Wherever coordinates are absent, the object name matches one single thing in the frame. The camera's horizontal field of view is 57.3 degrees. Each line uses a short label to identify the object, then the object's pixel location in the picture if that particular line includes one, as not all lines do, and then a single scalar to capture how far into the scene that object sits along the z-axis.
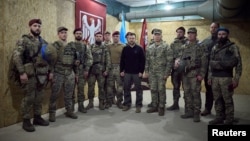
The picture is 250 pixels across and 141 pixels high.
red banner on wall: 5.23
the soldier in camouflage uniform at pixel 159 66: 4.21
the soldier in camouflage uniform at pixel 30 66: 3.23
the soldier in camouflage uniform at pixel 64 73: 3.85
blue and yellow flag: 7.03
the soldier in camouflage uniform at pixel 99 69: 4.59
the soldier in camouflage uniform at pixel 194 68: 3.80
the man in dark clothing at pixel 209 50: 4.12
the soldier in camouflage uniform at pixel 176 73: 4.54
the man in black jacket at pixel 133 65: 4.42
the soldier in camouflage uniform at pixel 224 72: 3.41
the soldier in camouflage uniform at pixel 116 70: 4.78
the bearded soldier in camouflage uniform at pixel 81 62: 4.16
